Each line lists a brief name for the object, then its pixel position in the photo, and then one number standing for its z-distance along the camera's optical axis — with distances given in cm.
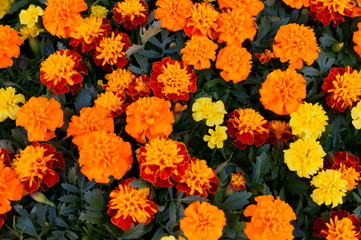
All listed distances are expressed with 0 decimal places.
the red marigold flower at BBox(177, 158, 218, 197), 58
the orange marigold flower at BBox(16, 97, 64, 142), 61
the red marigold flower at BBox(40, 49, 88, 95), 64
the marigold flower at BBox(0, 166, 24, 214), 58
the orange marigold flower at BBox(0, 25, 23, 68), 66
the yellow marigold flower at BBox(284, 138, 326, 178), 61
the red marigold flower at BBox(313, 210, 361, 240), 59
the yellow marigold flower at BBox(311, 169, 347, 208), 60
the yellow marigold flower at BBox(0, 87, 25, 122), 64
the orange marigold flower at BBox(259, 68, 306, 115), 64
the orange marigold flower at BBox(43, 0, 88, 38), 67
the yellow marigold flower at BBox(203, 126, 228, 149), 63
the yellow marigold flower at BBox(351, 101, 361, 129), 65
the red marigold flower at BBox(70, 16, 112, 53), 67
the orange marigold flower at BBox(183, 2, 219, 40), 68
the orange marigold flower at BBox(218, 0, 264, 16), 69
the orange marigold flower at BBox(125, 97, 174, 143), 60
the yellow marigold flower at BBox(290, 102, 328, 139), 63
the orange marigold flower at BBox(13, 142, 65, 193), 59
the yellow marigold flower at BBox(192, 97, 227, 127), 63
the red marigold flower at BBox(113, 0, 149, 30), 68
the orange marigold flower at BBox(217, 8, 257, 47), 67
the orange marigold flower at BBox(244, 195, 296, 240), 57
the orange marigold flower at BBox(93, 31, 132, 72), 67
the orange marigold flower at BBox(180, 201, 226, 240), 56
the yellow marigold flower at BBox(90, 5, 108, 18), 71
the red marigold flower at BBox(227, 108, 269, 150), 63
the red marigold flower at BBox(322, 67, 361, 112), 65
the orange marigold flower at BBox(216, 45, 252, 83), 66
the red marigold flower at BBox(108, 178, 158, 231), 57
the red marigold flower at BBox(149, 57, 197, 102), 63
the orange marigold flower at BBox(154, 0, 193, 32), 68
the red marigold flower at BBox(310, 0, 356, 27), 68
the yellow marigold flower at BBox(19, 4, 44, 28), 69
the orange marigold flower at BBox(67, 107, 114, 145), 61
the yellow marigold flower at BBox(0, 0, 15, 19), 74
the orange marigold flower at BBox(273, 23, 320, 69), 66
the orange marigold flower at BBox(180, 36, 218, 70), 65
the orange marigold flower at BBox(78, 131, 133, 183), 58
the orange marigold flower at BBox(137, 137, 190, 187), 57
